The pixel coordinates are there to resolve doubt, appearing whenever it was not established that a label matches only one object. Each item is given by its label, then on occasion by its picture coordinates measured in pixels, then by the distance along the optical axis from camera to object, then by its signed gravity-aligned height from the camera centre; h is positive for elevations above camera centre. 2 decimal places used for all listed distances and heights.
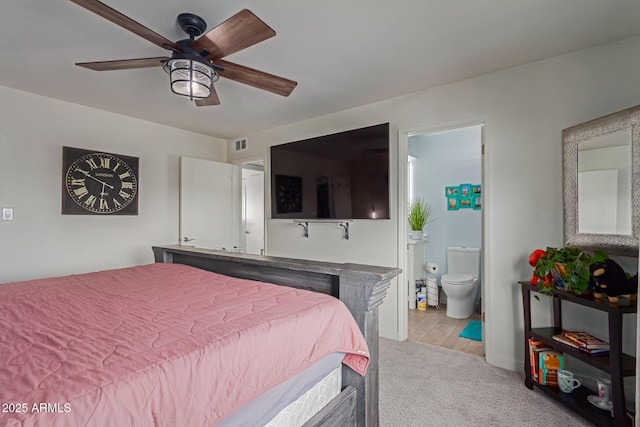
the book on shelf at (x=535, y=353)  2.05 -0.95
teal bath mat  2.99 -1.23
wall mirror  1.74 +0.19
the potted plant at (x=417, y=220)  4.11 -0.08
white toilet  3.53 -0.79
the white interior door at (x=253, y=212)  5.79 +0.05
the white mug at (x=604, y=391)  1.74 -1.03
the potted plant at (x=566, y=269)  1.75 -0.34
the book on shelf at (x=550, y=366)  1.98 -1.01
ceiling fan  1.35 +0.86
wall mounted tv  2.91 +0.41
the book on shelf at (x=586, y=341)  1.78 -0.78
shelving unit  1.57 -0.83
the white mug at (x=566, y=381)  1.90 -1.06
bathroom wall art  4.02 +0.24
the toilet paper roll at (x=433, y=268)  4.14 -0.74
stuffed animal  1.67 -0.38
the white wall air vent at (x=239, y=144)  4.34 +1.02
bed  0.69 -0.40
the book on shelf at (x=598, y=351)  1.75 -0.80
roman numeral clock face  3.03 +0.34
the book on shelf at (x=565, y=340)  1.83 -0.80
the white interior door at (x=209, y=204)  3.87 +0.14
